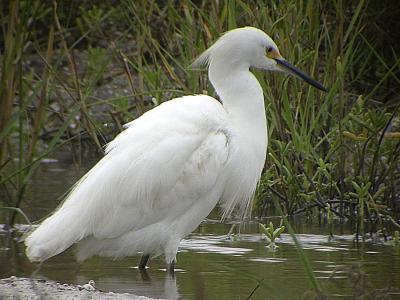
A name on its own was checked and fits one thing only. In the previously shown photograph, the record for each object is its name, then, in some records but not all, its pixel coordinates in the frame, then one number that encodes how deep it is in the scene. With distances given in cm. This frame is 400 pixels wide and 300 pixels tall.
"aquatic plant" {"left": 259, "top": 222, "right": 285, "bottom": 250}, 1154
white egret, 1051
